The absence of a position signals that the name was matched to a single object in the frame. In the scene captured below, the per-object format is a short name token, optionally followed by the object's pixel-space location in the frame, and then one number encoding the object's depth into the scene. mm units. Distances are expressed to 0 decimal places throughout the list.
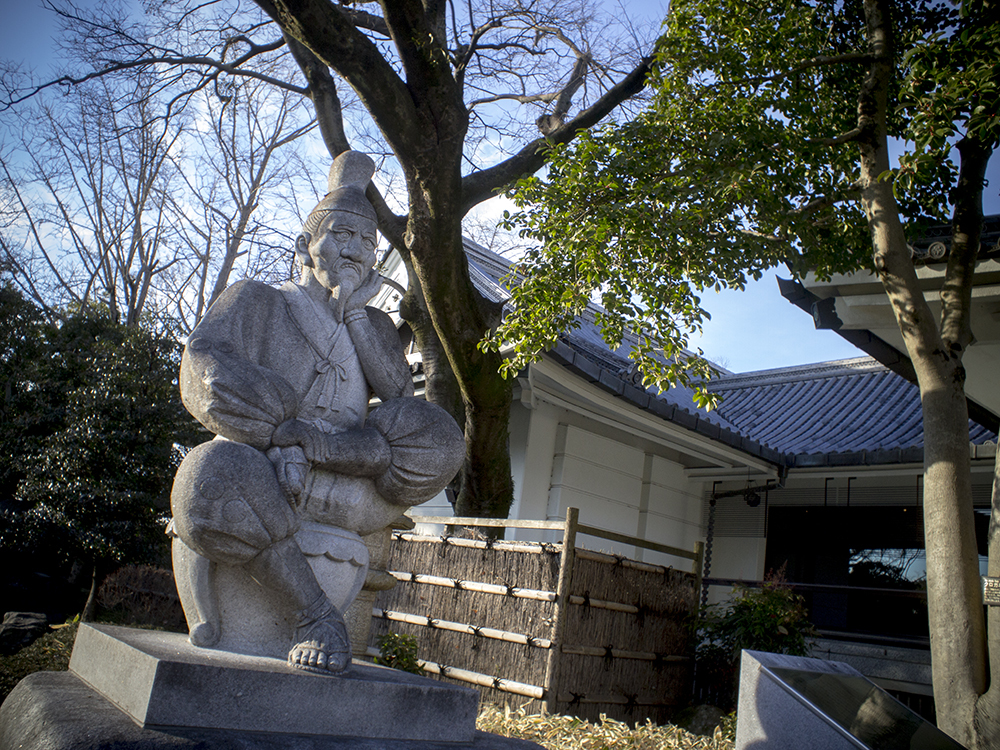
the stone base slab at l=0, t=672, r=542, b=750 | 1941
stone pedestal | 2053
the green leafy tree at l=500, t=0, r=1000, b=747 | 4746
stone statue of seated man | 2463
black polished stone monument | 3271
